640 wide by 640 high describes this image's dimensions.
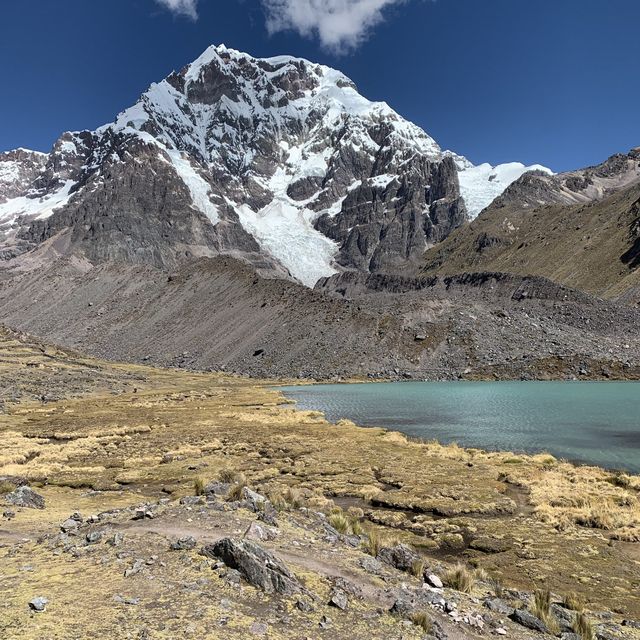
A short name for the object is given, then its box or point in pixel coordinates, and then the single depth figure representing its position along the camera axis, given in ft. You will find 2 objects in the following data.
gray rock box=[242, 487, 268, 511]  65.42
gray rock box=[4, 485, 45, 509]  74.14
